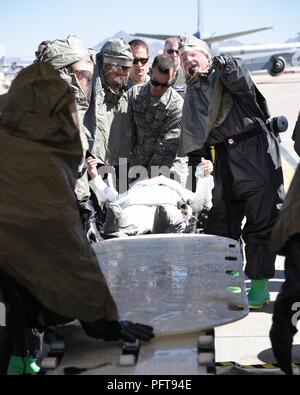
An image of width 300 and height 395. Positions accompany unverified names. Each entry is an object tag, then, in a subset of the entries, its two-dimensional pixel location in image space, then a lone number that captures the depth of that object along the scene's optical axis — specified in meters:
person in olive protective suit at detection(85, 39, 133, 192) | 13.80
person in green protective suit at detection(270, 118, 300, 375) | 7.73
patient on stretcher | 12.00
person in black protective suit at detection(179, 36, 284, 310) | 12.20
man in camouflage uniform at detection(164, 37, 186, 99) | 17.81
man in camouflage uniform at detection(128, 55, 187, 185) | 14.11
